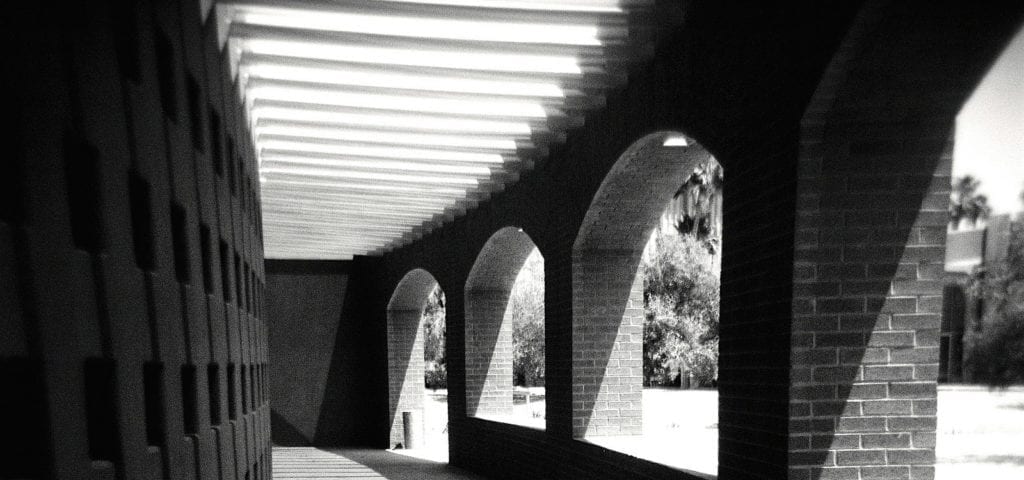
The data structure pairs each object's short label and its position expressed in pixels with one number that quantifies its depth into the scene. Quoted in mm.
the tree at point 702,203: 27672
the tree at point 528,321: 23188
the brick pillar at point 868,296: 3729
